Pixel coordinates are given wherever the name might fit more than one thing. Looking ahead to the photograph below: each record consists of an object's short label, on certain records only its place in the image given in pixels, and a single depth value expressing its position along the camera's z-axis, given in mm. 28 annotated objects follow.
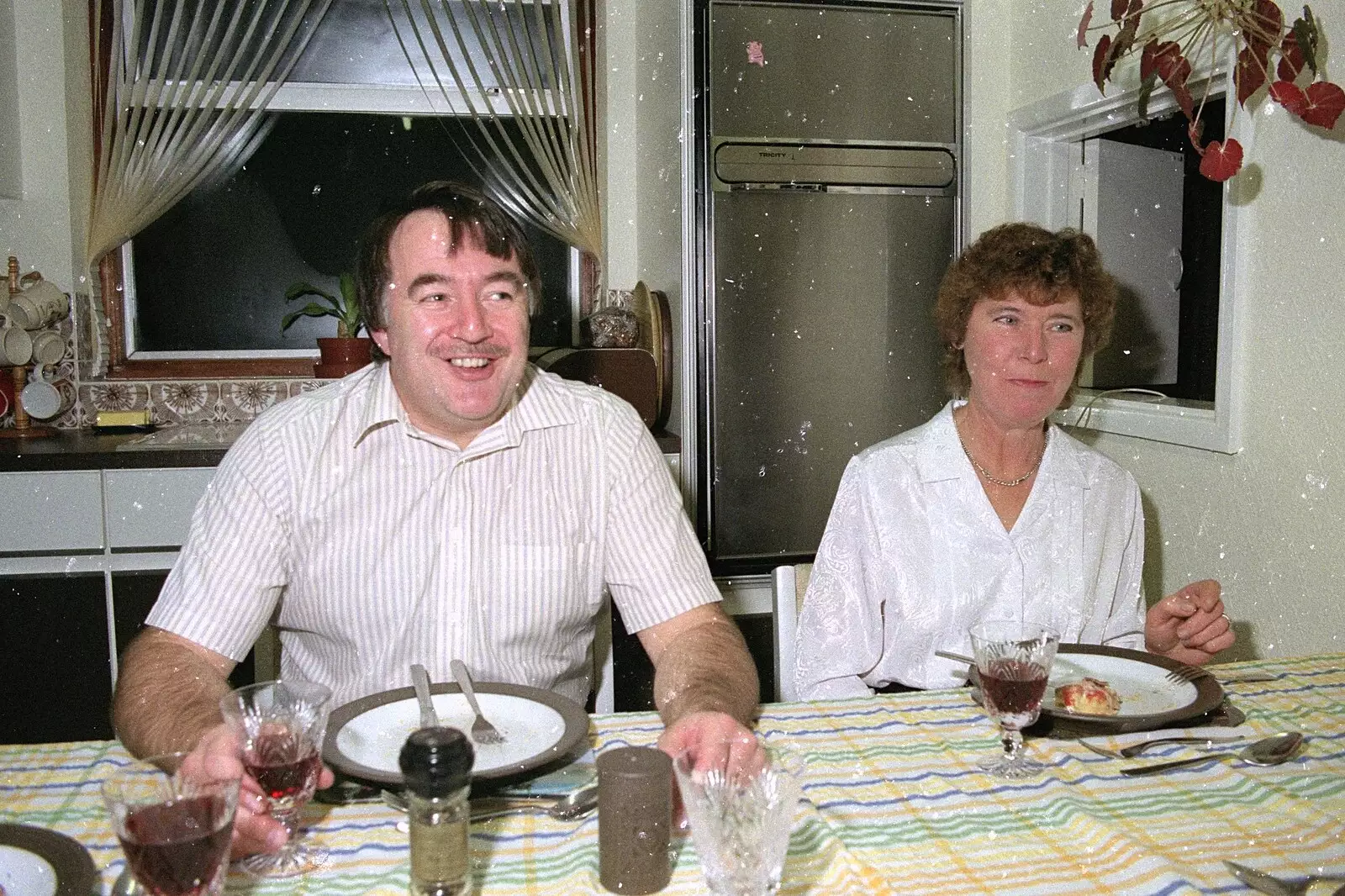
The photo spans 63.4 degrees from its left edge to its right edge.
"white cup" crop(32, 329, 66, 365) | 3172
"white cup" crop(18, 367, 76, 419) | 3170
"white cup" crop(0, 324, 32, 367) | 3096
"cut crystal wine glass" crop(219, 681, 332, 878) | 910
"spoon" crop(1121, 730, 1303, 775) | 1108
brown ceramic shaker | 855
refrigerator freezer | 2900
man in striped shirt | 1502
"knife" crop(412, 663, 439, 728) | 1104
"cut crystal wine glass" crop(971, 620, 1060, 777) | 1088
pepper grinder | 743
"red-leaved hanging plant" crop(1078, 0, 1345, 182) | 1829
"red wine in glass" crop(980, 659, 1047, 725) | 1086
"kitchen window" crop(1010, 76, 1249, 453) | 2221
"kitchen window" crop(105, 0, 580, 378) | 3393
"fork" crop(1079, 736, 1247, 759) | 1128
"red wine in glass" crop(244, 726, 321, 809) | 920
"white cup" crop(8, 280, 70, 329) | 3072
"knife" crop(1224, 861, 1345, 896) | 842
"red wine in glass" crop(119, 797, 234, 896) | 744
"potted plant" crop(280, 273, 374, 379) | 3242
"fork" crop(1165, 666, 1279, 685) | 1284
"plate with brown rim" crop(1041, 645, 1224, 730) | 1166
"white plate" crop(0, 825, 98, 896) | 827
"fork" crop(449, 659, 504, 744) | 1096
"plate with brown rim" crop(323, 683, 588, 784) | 1014
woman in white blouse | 1710
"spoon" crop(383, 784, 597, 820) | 988
